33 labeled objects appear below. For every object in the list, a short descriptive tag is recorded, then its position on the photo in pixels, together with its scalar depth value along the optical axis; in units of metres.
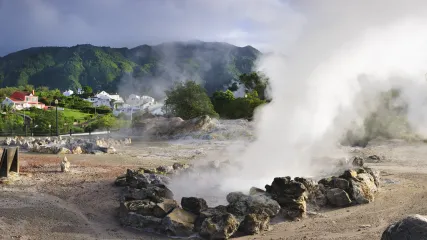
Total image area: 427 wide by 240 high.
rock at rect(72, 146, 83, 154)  22.73
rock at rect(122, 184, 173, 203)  11.44
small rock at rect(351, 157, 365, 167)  17.27
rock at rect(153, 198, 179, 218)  10.45
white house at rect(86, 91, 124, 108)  96.88
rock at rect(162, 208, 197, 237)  9.76
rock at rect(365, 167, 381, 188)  14.43
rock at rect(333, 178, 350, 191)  12.80
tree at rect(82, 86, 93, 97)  109.66
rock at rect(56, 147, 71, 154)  22.59
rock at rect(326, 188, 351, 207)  12.28
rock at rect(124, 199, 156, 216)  10.58
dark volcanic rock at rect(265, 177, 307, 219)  11.23
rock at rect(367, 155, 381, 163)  22.13
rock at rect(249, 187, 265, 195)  11.77
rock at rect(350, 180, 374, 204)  12.54
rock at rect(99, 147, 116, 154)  23.61
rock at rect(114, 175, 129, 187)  13.55
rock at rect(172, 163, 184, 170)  16.11
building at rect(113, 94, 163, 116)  82.22
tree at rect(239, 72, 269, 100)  55.84
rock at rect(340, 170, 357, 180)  13.41
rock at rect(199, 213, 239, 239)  9.48
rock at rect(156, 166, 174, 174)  15.70
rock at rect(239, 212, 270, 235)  9.91
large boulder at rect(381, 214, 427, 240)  5.91
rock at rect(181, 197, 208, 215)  10.68
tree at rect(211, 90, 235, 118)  52.20
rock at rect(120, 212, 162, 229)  10.13
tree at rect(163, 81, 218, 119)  45.69
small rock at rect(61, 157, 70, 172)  15.92
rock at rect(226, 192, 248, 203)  10.98
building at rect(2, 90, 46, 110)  67.62
